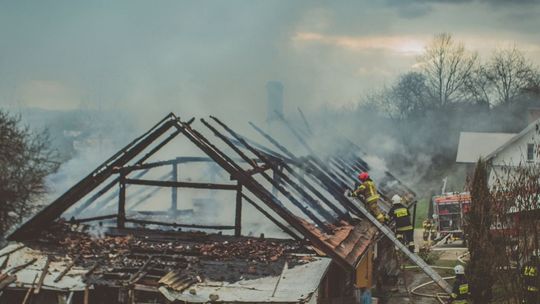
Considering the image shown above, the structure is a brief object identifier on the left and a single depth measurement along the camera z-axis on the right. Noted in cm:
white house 3991
